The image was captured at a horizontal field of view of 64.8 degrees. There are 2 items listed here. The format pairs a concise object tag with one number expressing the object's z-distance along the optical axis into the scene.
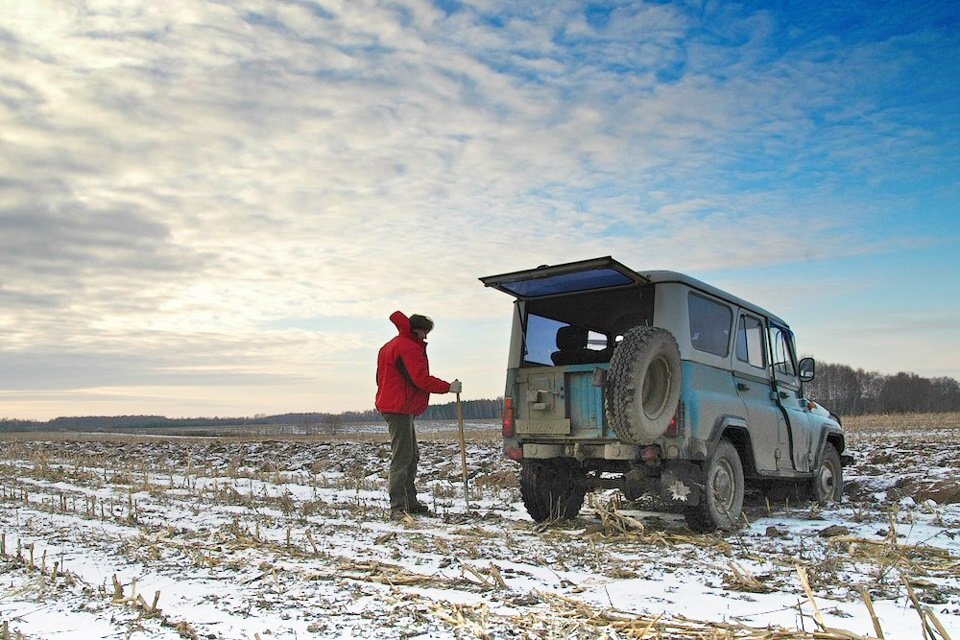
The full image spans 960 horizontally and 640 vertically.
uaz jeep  6.24
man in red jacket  7.72
